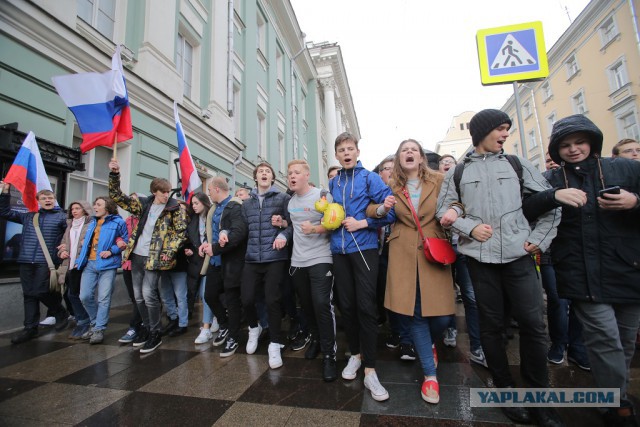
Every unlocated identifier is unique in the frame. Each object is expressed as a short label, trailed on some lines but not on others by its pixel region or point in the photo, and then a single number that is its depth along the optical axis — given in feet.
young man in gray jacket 6.00
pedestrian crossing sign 12.06
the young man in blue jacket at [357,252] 7.59
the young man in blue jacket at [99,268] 12.25
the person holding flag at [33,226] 12.64
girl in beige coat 6.98
